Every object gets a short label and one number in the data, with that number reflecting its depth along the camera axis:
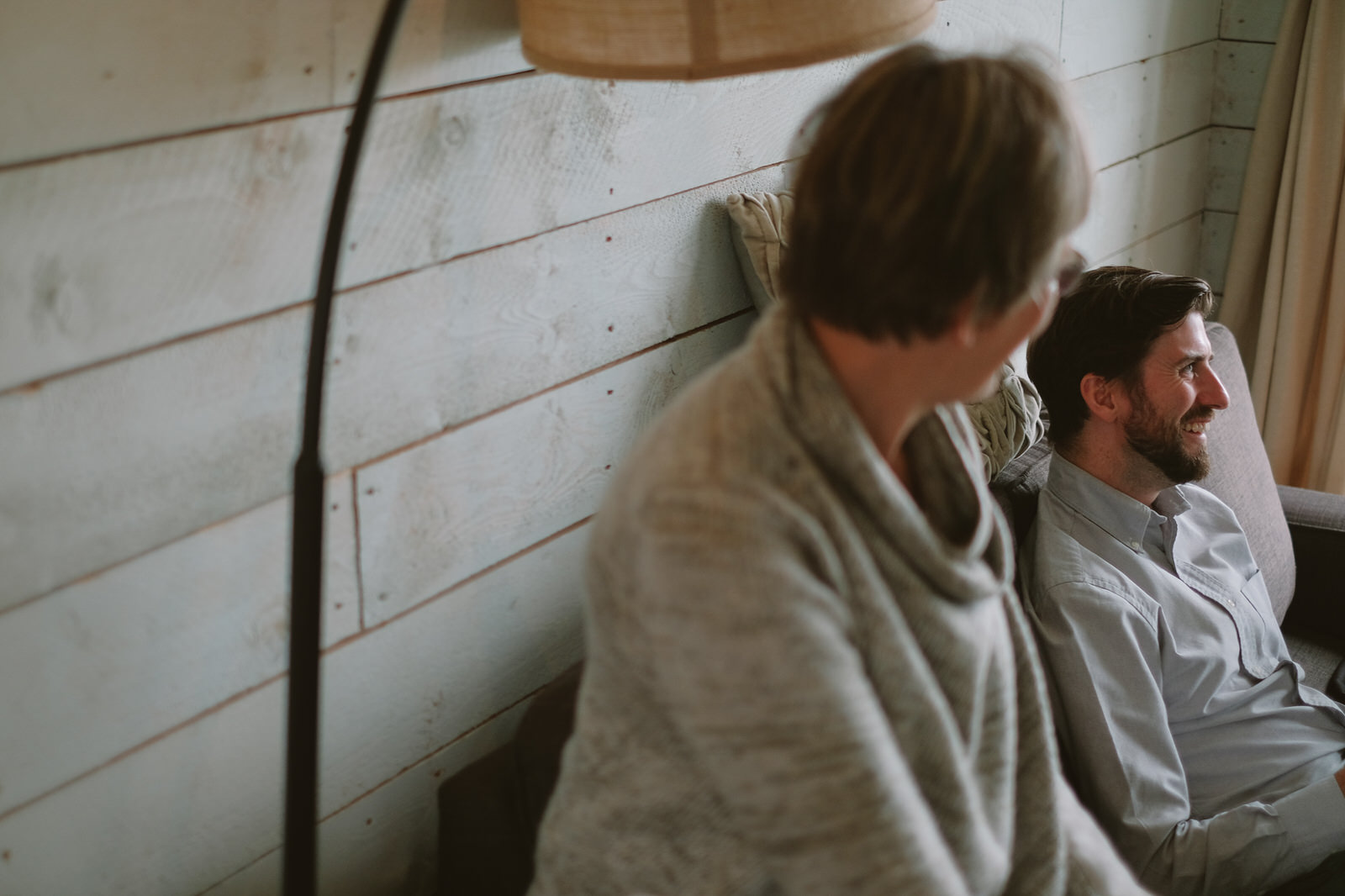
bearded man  1.41
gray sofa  1.69
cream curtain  2.49
